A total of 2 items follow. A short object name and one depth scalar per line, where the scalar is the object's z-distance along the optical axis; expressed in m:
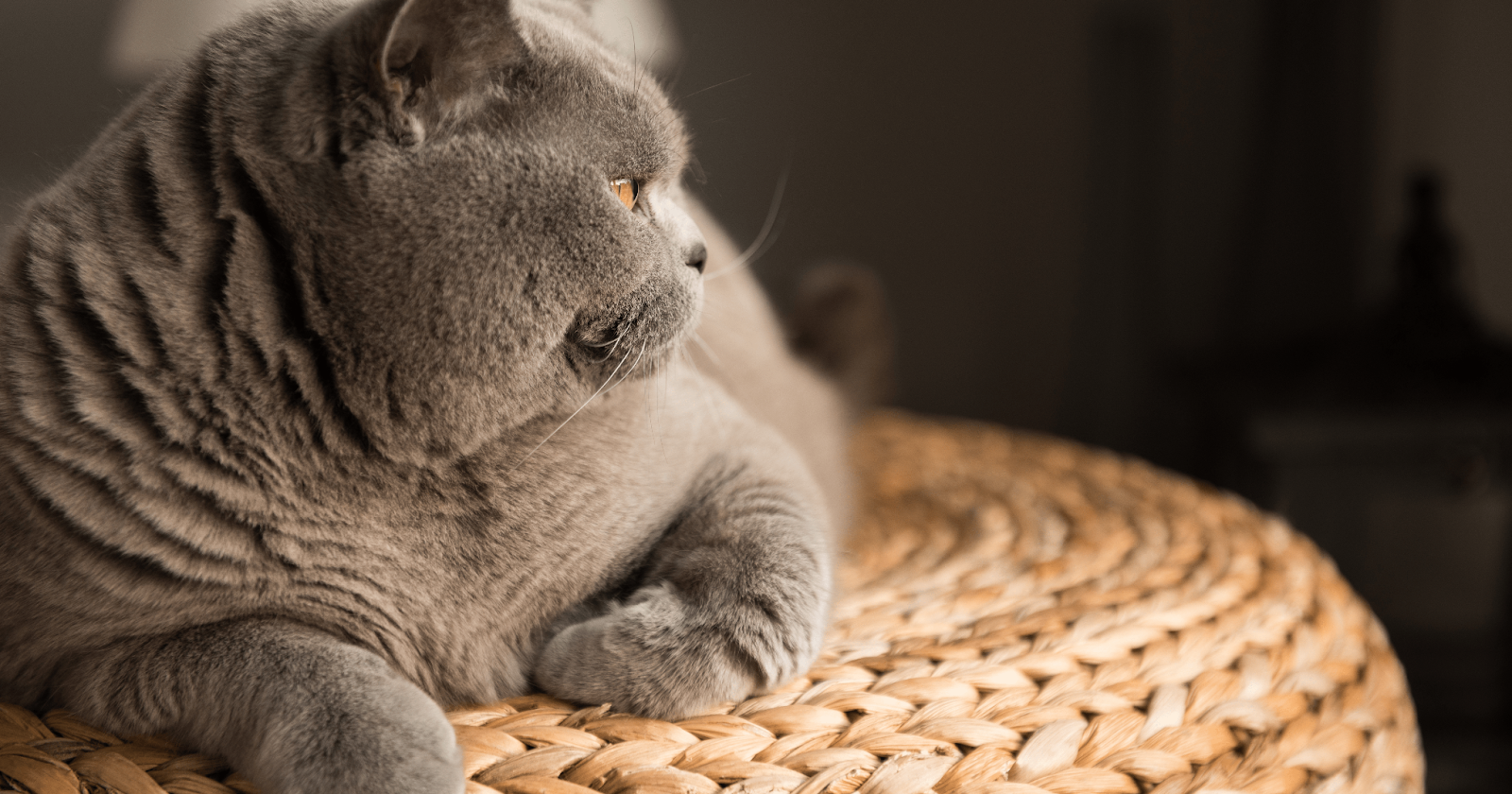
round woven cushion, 0.65
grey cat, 0.62
